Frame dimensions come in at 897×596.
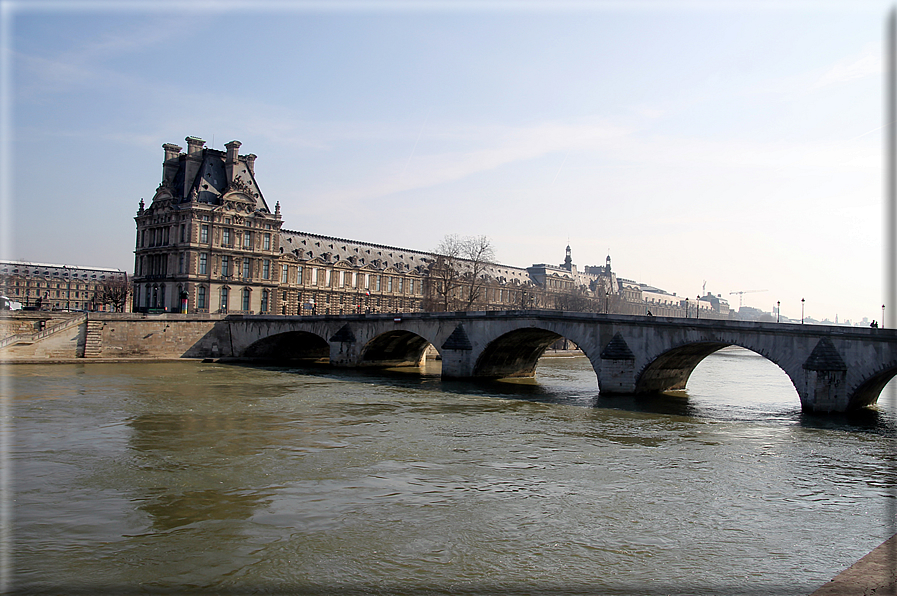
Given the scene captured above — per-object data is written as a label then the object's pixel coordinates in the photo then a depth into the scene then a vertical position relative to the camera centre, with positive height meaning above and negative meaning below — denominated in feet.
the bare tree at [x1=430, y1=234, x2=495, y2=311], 253.03 +24.11
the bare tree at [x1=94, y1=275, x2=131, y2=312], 285.52 +14.44
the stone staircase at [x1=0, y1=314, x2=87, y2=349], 158.51 -3.21
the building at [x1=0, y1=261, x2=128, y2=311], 443.32 +25.76
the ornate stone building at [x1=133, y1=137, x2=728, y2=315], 241.14 +27.90
